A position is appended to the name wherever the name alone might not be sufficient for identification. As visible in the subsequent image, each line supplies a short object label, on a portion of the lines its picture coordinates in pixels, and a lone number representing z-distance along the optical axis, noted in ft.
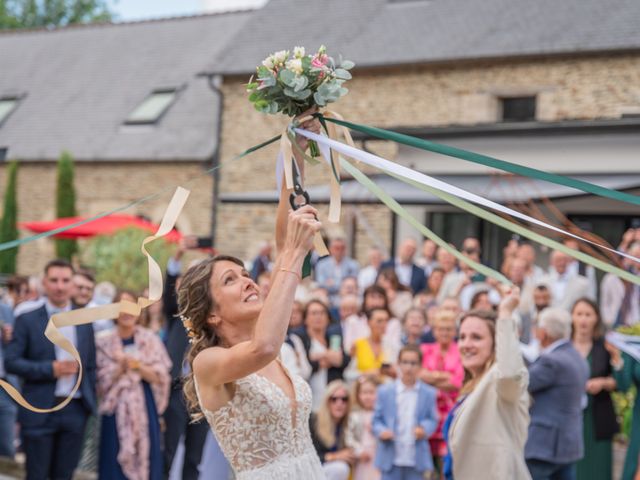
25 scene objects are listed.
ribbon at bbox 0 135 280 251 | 13.32
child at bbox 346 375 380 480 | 25.00
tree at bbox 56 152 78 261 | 83.87
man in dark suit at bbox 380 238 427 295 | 39.86
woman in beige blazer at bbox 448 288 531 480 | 16.19
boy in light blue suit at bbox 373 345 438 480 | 23.81
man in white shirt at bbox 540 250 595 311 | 32.48
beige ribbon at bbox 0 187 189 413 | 11.84
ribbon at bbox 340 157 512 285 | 13.12
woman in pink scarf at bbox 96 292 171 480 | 25.27
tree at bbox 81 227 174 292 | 64.39
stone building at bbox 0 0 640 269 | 53.47
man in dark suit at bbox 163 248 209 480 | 26.35
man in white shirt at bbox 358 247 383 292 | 41.63
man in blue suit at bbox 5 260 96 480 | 23.99
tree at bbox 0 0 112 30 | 152.97
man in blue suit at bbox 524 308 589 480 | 21.12
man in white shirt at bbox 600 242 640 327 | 32.96
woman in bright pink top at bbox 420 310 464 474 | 24.81
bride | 12.61
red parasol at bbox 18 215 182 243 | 62.13
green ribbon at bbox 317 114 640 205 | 11.38
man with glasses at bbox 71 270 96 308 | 26.21
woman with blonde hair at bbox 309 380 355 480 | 25.02
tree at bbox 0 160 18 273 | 88.89
